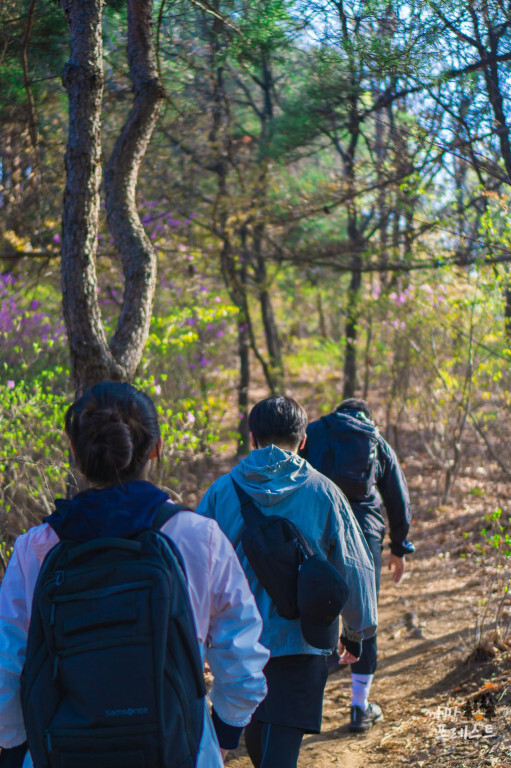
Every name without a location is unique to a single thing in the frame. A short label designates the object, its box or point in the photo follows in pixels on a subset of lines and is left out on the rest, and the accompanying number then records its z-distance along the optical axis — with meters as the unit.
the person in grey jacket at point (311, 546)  2.38
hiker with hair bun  1.40
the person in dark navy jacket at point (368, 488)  3.63
